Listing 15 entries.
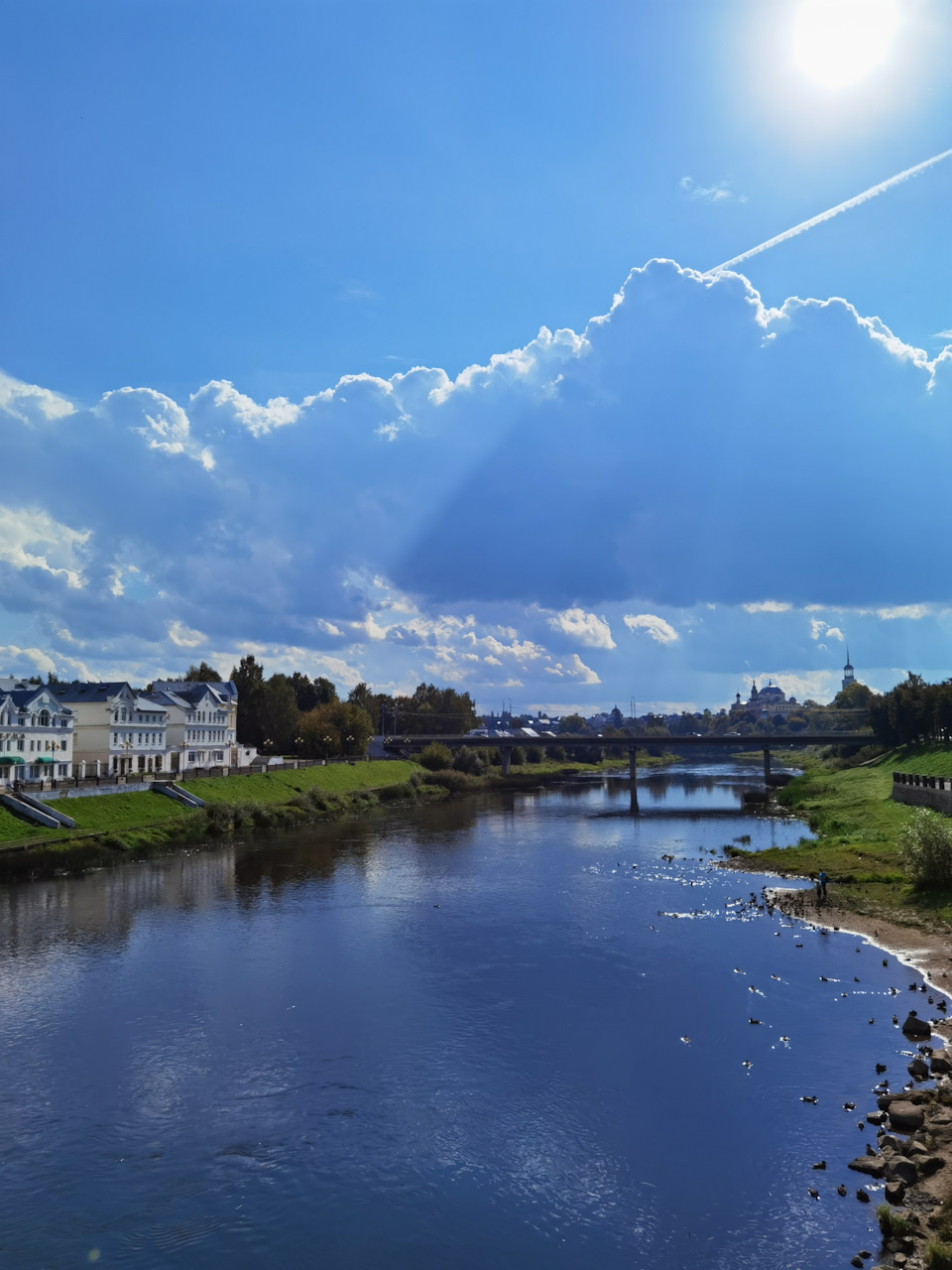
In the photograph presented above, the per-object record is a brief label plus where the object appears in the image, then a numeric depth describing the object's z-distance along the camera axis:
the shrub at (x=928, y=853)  48.88
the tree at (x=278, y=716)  148.38
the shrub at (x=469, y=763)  165.88
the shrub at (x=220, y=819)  84.56
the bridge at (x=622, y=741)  146.75
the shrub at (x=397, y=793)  130.01
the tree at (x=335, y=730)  151.12
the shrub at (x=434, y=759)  164.62
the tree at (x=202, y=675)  161.25
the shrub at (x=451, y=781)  148.25
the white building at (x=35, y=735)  82.62
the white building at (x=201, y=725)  117.94
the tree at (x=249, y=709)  150.38
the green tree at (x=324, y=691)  181.75
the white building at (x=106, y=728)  100.19
